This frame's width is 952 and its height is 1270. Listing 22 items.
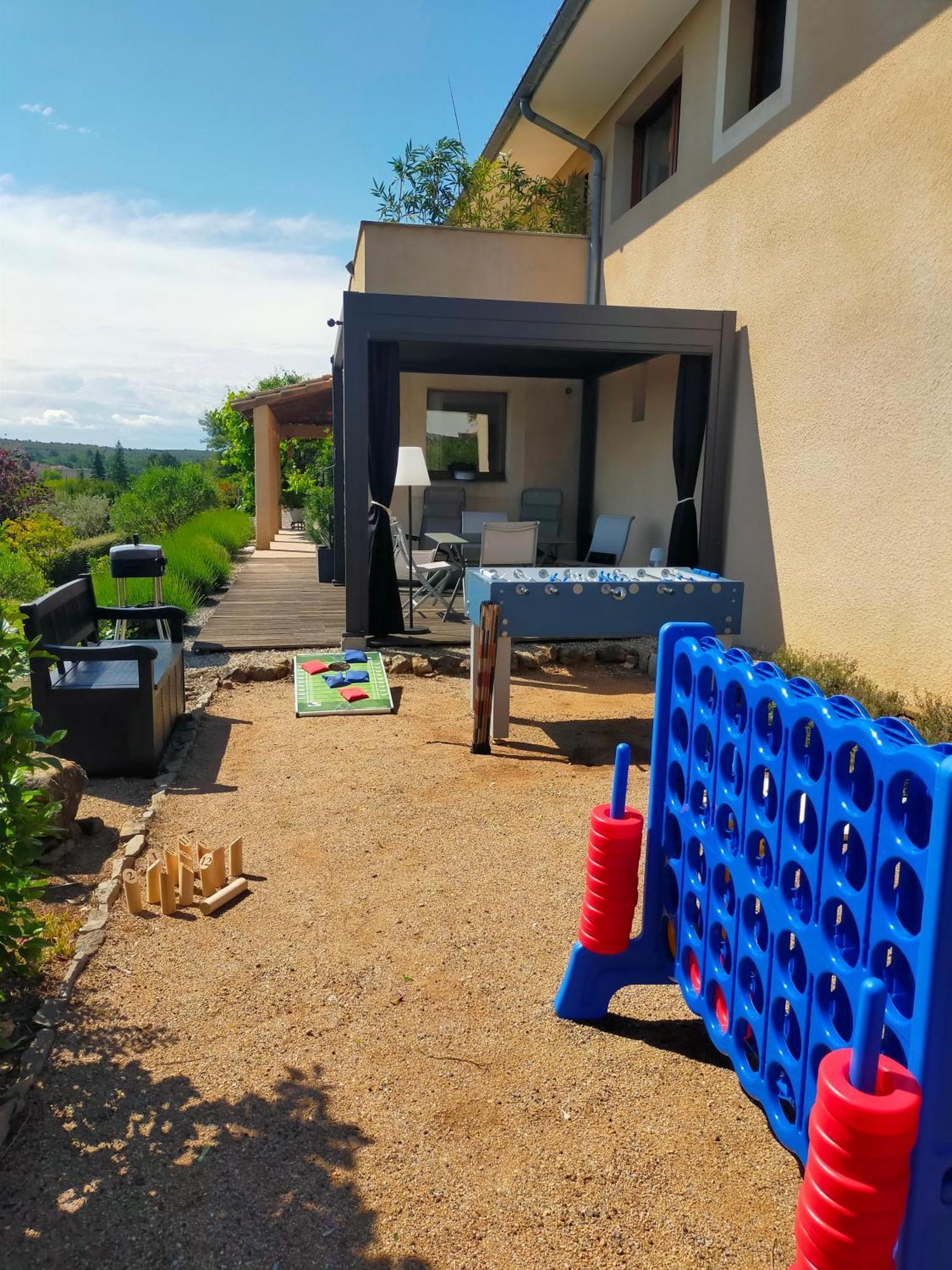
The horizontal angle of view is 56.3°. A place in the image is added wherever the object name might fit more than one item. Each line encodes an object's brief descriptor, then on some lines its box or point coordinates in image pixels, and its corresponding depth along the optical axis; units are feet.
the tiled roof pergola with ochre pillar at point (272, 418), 46.91
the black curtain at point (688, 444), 26.37
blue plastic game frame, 4.68
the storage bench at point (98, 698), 14.75
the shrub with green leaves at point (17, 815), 7.55
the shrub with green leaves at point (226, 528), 46.39
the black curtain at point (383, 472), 24.77
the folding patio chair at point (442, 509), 36.88
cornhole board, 19.77
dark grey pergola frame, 24.03
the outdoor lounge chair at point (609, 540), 33.58
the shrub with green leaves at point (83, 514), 62.13
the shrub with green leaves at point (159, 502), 55.26
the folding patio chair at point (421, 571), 28.63
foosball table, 17.34
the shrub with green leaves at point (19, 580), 33.30
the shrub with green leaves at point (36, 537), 41.90
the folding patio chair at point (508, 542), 24.90
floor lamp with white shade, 27.07
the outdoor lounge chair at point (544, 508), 38.86
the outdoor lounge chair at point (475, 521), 36.17
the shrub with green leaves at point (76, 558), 41.32
